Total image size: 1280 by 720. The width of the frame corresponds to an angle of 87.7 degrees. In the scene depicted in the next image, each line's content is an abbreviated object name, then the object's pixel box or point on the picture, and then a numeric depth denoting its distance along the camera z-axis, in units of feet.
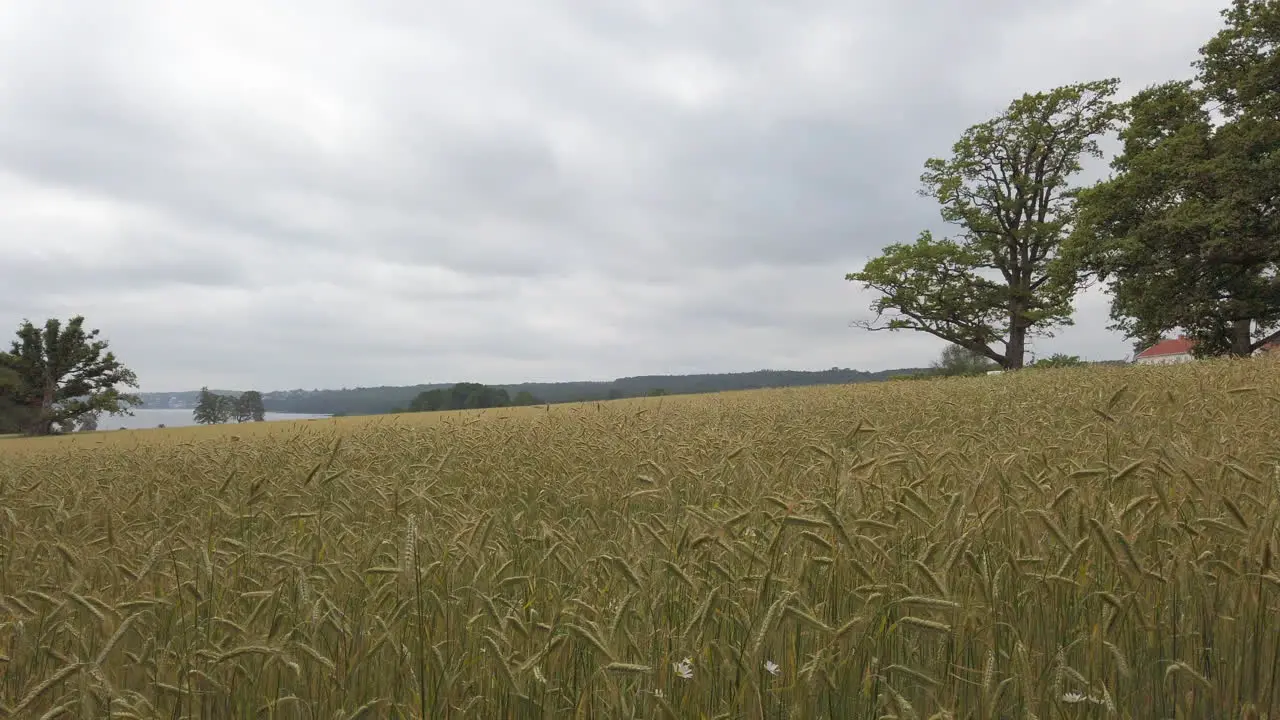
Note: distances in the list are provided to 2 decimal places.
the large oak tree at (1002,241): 104.47
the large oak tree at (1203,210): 69.82
